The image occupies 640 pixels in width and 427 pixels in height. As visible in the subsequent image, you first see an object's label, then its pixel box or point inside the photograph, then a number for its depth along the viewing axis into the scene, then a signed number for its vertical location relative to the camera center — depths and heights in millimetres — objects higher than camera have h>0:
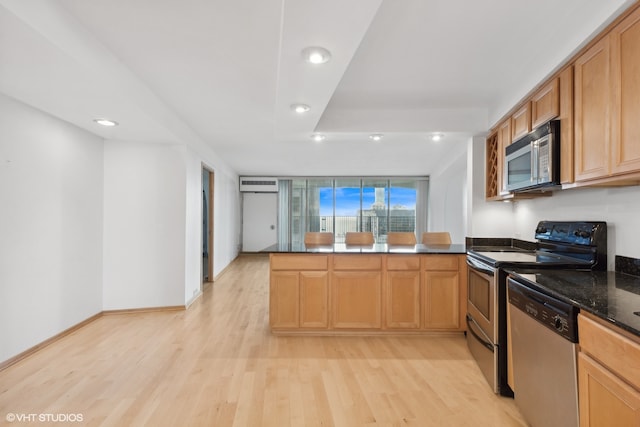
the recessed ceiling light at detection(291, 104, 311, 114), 2724 +966
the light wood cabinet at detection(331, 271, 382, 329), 3127 -854
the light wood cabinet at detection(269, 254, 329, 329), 3125 -800
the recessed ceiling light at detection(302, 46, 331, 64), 1811 +976
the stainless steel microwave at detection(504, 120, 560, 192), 2064 +423
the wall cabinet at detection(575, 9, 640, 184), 1466 +581
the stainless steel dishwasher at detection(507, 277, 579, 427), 1363 -714
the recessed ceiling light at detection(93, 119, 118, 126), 2961 +890
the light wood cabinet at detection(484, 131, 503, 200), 3283 +530
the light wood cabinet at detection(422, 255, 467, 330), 3107 -783
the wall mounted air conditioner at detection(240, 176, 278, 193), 8445 +822
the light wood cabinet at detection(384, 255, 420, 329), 3115 -817
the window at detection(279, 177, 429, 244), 8133 +239
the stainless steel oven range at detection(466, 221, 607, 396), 2025 -360
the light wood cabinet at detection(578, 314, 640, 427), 1041 -598
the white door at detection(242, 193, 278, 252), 8805 -180
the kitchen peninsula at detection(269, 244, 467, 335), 3113 -787
